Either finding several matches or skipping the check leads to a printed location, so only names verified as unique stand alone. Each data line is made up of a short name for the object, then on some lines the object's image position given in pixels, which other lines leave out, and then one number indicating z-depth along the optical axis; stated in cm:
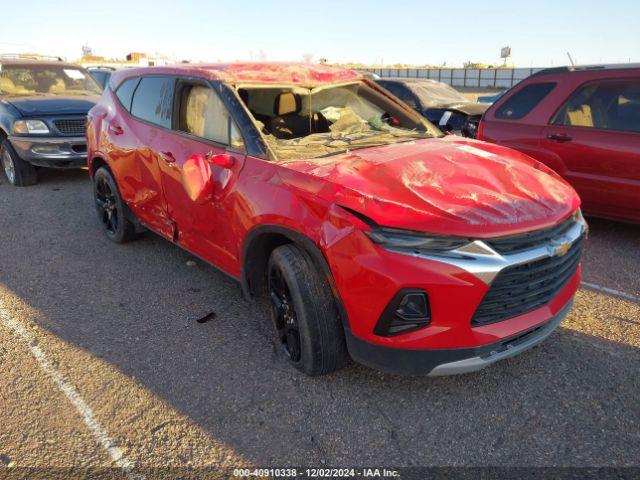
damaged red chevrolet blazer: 239
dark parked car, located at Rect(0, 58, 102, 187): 750
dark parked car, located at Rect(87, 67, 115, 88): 1461
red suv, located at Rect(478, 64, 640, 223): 481
